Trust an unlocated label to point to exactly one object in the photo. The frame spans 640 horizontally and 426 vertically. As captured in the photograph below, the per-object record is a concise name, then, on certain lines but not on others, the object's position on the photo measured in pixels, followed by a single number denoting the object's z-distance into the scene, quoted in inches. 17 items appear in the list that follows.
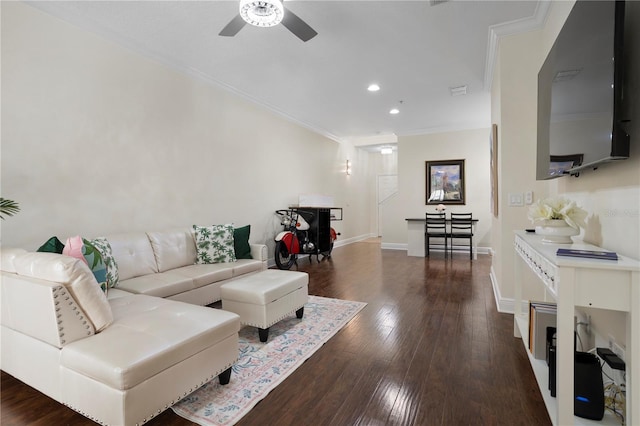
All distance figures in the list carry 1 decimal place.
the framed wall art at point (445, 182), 283.9
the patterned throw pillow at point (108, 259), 105.3
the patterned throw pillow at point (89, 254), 89.8
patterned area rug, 66.5
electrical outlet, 57.1
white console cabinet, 47.0
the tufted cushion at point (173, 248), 132.3
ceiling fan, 87.8
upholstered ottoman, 99.4
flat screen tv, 54.7
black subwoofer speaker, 55.6
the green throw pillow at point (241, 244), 155.4
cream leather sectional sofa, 56.0
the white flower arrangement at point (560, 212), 72.0
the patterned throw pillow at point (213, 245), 144.6
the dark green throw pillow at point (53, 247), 90.4
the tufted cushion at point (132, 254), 117.0
